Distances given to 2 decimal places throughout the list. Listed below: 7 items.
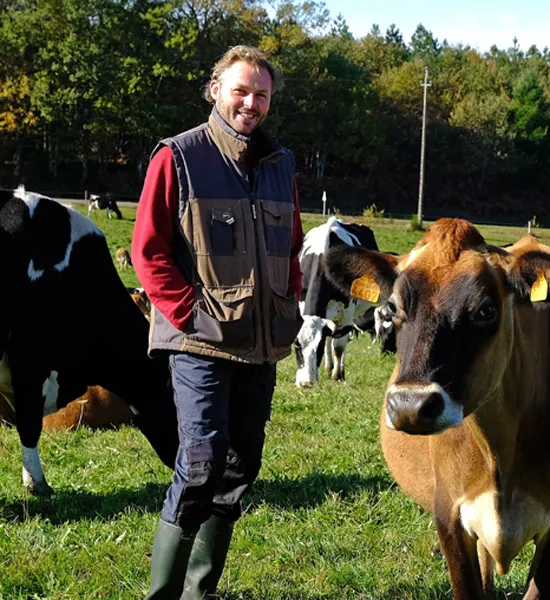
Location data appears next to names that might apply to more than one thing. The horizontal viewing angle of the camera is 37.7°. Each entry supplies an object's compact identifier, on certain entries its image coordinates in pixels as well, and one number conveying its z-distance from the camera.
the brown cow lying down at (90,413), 7.25
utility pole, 39.22
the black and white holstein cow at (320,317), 10.07
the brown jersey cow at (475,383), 2.94
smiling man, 3.34
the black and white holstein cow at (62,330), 5.68
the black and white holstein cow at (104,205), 34.72
